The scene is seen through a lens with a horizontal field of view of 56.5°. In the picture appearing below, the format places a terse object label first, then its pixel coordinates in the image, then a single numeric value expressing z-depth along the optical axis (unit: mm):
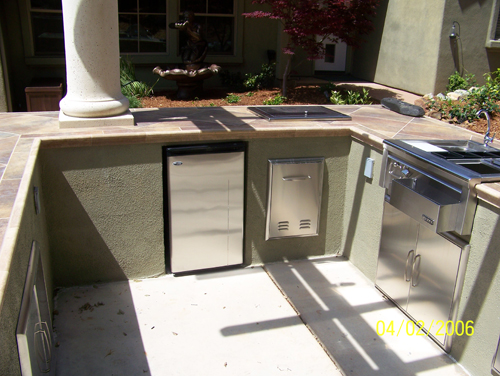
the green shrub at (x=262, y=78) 10531
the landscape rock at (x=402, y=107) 5199
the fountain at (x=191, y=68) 9141
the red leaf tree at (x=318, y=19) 8664
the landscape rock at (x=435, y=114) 7289
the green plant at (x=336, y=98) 9004
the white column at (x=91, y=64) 3902
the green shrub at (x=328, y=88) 10011
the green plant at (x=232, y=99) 9481
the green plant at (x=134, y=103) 7641
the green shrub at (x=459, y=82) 9843
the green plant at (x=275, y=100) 9352
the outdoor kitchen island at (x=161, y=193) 3018
